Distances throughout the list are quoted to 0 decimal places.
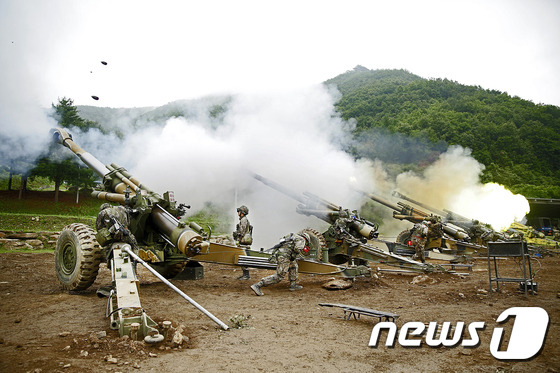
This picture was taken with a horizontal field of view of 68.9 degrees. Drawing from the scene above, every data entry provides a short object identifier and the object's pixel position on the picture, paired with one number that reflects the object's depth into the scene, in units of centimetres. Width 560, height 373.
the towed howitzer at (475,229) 1738
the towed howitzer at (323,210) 1212
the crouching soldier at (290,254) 815
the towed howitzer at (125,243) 445
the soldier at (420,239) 1173
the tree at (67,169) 1916
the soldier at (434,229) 1414
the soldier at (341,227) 1141
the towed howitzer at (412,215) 1657
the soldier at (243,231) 1012
